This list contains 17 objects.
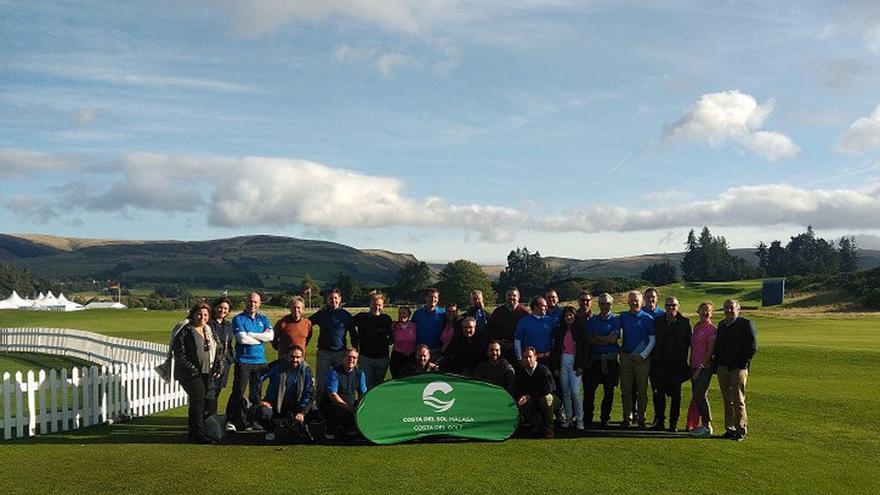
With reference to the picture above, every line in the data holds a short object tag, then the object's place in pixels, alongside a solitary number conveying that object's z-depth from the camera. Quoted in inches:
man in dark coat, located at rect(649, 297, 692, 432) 474.0
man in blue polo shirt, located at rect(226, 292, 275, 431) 476.1
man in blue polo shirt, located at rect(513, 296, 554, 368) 481.7
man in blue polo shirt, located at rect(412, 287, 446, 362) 498.9
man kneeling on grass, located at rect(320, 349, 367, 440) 443.8
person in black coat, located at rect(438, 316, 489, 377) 478.9
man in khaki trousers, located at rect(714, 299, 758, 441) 454.0
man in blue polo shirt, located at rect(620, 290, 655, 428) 481.7
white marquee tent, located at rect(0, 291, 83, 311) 3238.2
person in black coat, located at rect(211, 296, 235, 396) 480.4
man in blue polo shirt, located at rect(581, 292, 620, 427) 487.5
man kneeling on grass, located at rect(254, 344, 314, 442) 444.8
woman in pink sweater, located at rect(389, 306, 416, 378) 492.4
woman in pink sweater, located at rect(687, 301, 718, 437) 466.9
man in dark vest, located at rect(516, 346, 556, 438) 456.4
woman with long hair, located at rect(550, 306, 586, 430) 478.6
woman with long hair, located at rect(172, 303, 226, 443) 444.1
